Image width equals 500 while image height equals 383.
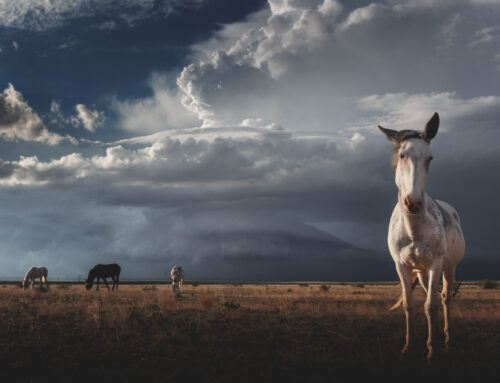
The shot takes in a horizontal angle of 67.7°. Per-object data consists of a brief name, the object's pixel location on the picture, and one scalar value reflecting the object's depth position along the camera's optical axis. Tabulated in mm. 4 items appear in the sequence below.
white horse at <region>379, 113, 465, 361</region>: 5785
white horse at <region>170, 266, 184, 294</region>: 29541
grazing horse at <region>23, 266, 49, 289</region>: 34912
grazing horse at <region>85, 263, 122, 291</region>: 33316
